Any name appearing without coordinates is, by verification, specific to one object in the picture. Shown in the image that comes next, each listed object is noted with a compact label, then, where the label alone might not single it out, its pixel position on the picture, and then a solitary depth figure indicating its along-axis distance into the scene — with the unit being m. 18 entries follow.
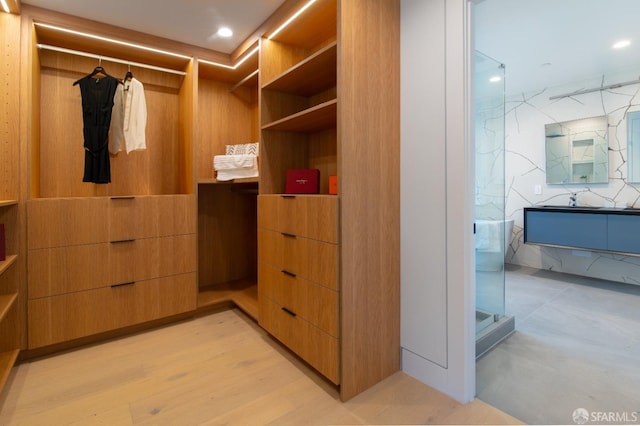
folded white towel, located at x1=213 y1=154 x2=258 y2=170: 2.62
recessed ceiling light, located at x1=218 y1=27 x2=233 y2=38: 2.42
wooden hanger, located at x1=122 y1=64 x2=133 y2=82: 2.51
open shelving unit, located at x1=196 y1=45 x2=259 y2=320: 3.10
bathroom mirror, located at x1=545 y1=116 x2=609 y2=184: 3.72
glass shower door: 2.14
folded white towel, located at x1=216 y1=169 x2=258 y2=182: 2.64
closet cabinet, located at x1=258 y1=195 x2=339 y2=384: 1.70
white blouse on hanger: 2.48
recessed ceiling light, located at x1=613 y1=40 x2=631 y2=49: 2.85
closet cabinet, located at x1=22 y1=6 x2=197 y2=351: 2.10
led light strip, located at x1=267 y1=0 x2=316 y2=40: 1.90
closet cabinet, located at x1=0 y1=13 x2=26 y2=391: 1.96
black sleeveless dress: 2.35
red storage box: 2.08
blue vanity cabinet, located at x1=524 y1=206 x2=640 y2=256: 3.19
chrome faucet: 3.87
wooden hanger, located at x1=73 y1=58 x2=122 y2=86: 2.41
